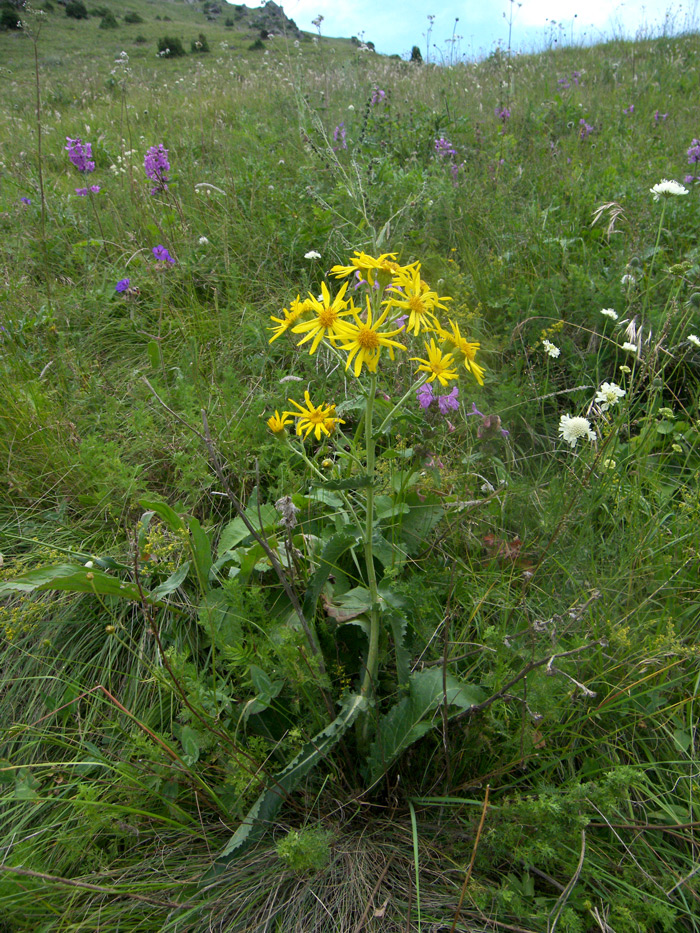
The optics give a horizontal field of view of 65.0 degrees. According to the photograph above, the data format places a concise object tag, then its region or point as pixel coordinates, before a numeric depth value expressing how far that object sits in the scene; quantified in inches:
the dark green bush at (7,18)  779.4
